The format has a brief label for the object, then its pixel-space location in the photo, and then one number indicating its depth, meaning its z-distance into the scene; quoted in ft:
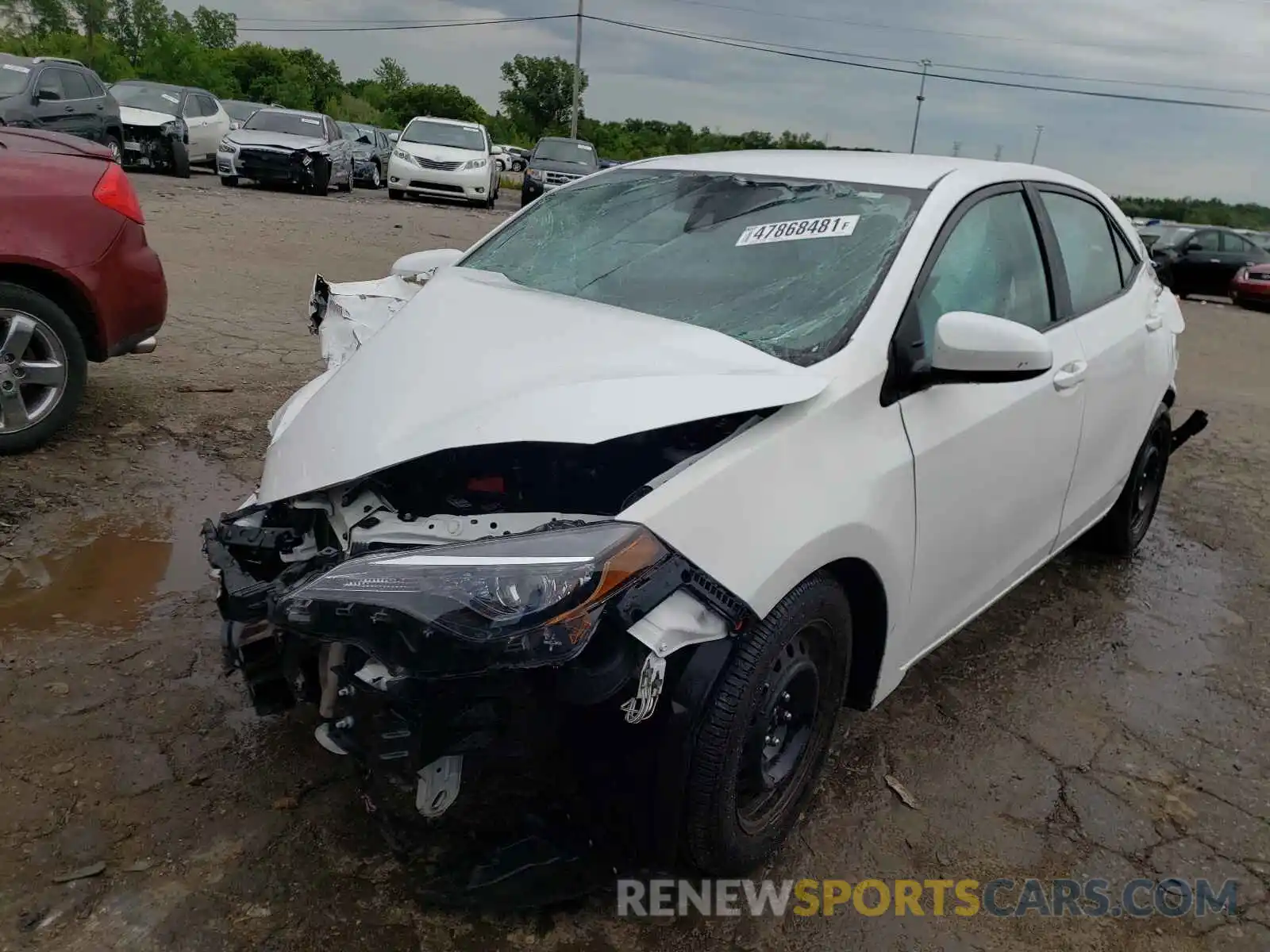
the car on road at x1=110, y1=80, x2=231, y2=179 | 55.21
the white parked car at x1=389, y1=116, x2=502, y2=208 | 62.69
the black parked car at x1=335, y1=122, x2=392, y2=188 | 77.56
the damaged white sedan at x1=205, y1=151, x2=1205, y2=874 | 6.19
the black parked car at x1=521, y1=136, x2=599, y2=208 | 68.44
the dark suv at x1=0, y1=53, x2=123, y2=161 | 39.42
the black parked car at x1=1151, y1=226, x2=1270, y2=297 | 64.85
